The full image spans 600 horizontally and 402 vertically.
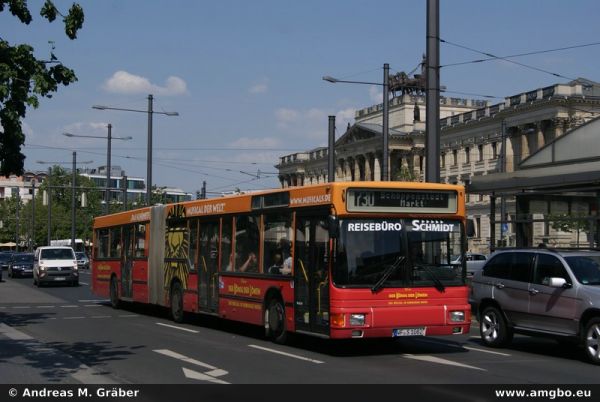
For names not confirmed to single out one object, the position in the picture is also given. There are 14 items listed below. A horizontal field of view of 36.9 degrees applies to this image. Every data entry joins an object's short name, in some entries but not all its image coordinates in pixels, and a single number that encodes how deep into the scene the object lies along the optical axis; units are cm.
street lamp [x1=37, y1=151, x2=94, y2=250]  6346
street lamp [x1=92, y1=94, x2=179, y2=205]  3953
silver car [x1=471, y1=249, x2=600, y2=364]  1353
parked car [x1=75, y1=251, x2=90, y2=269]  7288
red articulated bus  1369
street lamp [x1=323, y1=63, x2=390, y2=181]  2808
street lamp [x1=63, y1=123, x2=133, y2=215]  4994
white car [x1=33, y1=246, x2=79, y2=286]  4094
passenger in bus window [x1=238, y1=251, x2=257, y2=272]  1662
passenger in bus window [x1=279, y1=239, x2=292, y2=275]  1524
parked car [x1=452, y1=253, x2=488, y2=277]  3961
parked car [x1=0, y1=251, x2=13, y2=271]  7280
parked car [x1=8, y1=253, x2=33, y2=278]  5400
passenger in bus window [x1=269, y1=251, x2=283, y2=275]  1562
